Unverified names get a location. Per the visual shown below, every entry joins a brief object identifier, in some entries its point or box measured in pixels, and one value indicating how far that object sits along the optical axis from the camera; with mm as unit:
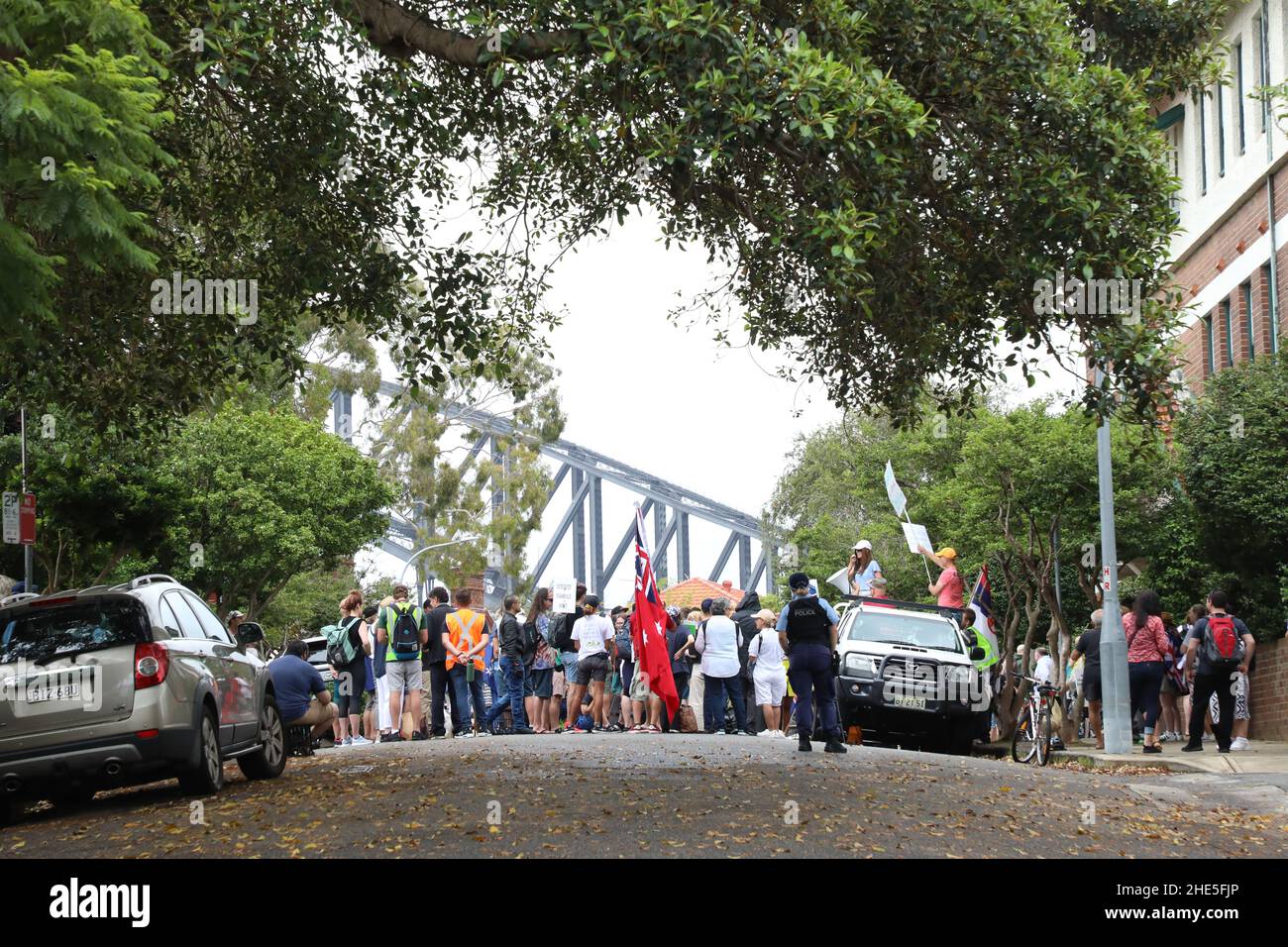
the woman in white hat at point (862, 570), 21984
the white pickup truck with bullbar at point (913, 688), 20156
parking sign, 20828
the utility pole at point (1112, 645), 19359
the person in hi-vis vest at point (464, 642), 20562
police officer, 15812
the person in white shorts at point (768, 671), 20781
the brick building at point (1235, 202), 26438
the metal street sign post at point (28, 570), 21342
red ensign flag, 20156
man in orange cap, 21172
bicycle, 18188
